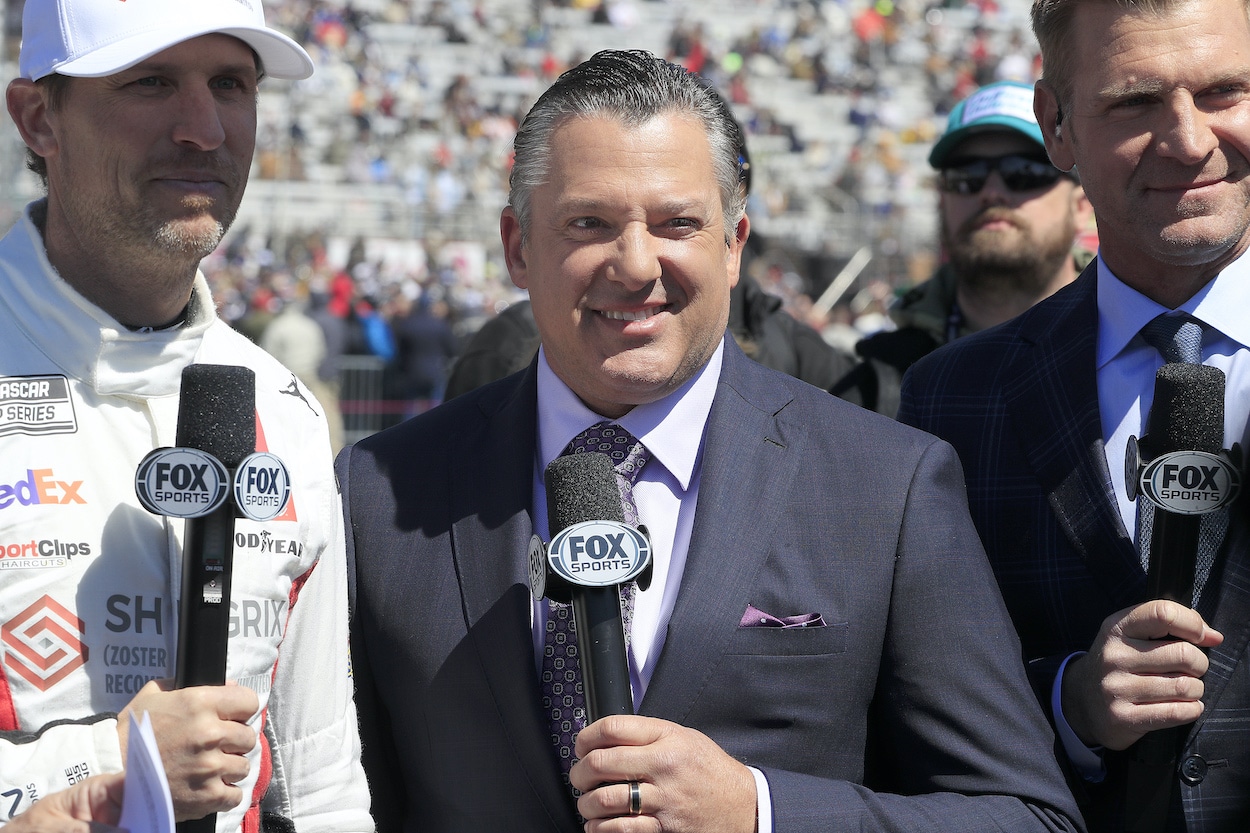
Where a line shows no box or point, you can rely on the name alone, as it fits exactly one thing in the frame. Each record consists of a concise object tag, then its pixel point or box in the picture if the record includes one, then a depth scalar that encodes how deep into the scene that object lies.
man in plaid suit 2.62
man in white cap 2.29
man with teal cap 4.95
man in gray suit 2.56
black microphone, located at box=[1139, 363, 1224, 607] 2.25
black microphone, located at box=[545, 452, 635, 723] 2.11
